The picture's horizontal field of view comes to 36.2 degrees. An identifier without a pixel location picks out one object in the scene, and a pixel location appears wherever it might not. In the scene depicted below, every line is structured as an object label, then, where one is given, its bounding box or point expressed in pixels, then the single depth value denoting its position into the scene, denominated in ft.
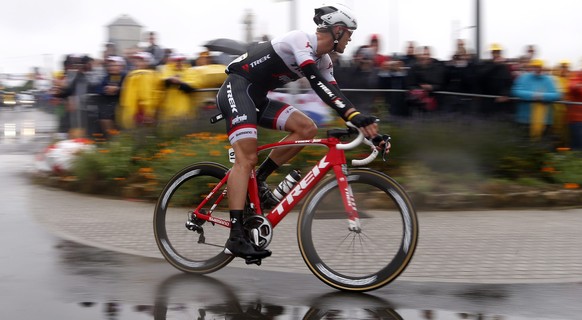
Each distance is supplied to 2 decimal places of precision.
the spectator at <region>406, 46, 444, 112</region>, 40.45
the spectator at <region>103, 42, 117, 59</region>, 53.50
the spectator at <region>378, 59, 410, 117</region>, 40.14
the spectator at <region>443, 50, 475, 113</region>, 40.47
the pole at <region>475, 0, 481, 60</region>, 44.01
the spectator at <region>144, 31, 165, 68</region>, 54.52
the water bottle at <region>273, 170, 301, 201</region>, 20.88
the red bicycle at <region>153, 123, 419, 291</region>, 19.21
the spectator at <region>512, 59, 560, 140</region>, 38.60
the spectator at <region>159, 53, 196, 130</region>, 40.91
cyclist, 19.53
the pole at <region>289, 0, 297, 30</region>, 44.39
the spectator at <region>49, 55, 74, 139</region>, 47.24
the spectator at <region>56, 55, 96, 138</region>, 45.16
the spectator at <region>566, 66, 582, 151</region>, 38.72
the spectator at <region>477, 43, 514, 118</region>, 39.75
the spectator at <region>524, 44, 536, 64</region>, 44.37
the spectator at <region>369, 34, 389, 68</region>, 44.37
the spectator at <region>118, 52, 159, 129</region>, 41.98
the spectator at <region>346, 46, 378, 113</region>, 40.57
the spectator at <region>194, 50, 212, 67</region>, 44.64
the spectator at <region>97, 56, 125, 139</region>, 43.93
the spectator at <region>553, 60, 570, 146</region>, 38.86
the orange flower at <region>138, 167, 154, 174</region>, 35.37
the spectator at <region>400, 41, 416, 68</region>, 43.44
